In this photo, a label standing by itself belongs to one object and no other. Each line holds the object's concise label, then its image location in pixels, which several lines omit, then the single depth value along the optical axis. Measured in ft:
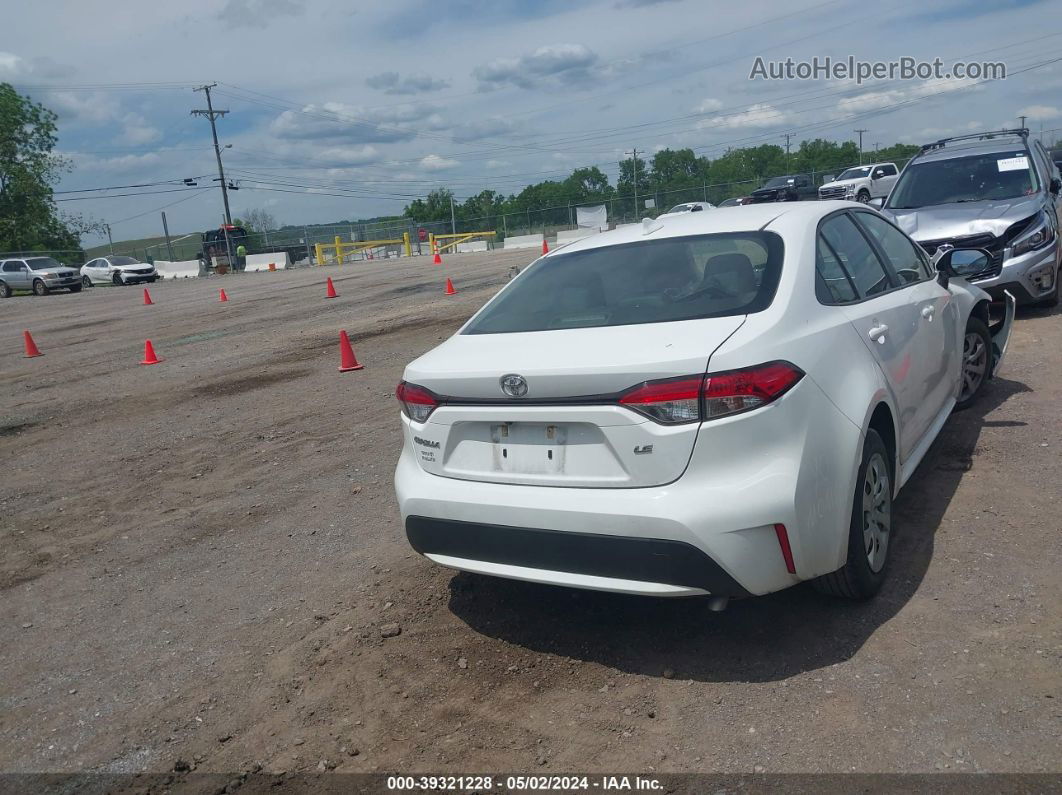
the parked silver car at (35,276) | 132.36
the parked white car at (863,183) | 124.26
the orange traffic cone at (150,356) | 44.98
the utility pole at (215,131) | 222.07
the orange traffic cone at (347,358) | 36.72
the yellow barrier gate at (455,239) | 183.47
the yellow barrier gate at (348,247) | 180.97
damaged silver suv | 29.68
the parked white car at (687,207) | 127.88
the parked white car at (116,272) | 144.97
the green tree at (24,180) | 216.33
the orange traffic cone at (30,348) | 54.03
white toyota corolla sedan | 10.37
